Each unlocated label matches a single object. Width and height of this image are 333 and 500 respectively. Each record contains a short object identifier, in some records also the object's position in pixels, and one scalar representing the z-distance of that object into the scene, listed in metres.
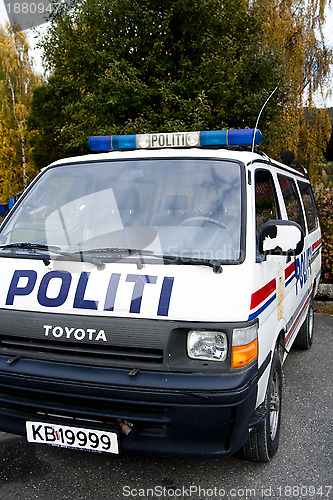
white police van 2.29
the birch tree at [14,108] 29.72
